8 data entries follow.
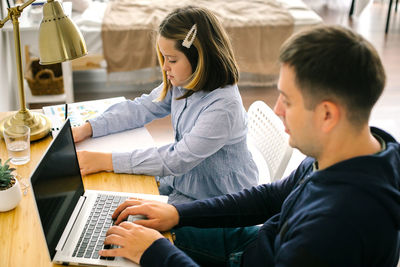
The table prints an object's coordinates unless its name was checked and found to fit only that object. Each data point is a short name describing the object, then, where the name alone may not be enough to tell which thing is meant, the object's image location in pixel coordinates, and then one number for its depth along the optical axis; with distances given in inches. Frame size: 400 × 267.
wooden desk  43.9
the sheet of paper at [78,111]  68.1
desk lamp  54.6
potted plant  48.5
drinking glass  58.5
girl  58.7
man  33.9
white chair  64.5
